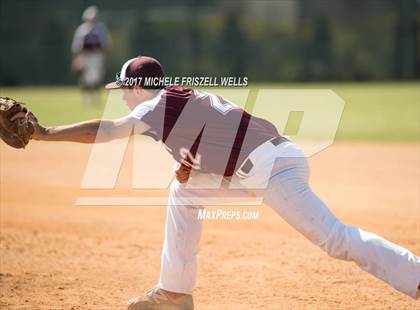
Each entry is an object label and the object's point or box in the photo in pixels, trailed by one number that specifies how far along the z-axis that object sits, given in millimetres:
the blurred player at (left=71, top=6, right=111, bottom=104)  49062
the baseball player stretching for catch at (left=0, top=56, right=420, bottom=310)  8984
